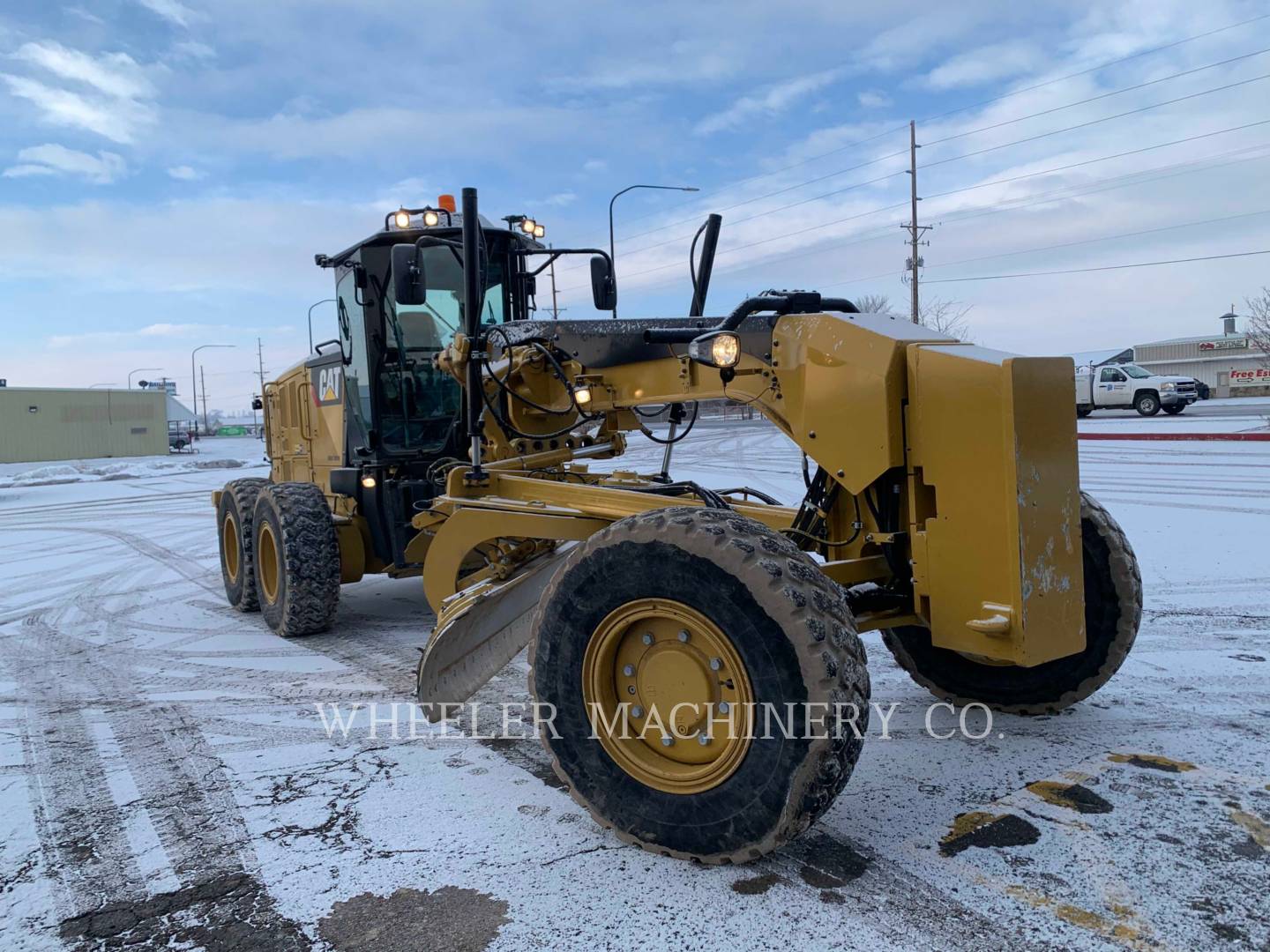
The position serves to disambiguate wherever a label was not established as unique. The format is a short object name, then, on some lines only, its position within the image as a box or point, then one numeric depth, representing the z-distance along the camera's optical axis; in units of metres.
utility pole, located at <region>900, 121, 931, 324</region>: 40.22
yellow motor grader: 2.97
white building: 64.21
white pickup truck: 28.37
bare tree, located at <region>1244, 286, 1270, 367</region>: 37.12
